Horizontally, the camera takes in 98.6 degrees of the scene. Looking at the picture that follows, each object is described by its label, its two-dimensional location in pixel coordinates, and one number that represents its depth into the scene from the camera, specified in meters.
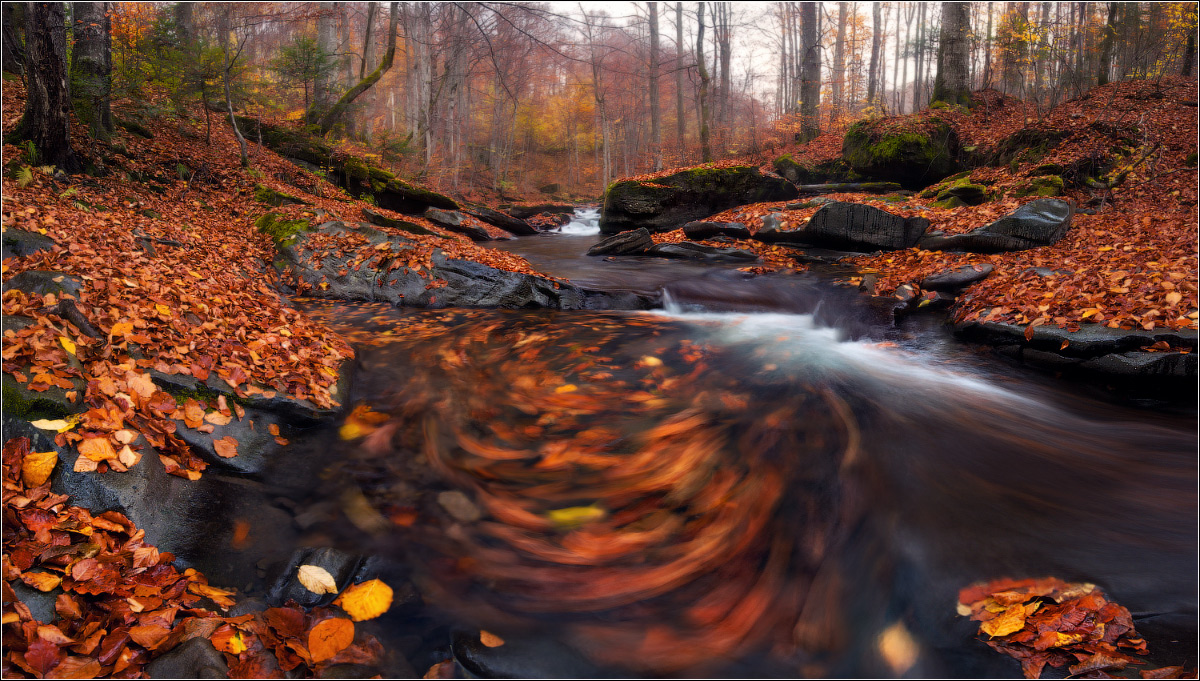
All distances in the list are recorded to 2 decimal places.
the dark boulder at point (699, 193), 14.53
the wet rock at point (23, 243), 3.34
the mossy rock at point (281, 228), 8.20
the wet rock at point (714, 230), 11.91
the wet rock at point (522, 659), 2.08
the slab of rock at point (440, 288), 7.43
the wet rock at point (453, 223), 15.12
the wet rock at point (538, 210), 22.96
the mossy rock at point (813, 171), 15.85
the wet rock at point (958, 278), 6.95
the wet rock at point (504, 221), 18.30
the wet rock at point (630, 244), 12.20
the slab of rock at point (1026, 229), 7.60
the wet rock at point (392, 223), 11.06
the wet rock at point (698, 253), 10.76
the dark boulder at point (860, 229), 9.55
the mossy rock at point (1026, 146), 10.69
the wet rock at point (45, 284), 2.89
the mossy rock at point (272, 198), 9.93
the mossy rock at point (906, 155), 13.16
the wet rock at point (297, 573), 2.29
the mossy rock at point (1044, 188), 9.36
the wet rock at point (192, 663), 1.70
